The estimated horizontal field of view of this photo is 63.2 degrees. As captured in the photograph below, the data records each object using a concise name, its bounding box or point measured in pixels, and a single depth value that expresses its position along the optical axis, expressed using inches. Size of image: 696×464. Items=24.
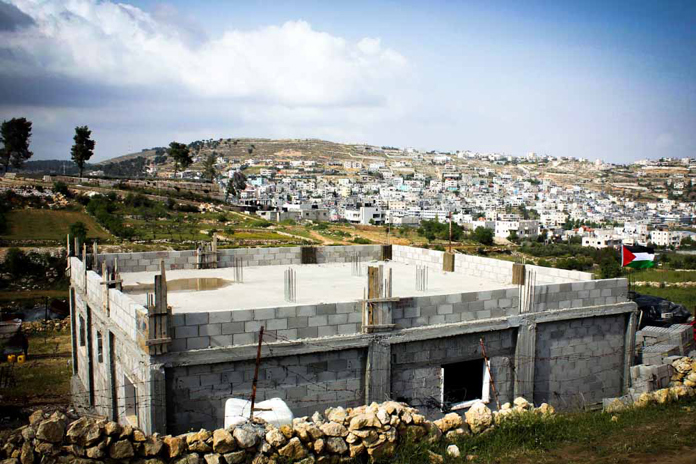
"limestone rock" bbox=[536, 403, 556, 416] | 434.0
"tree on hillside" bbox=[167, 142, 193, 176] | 4183.1
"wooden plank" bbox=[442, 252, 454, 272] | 809.6
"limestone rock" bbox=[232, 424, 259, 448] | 314.5
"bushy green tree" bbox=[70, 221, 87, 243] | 1903.1
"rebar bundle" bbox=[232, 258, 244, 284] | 699.0
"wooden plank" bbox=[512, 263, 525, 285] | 612.5
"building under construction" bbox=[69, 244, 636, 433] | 405.4
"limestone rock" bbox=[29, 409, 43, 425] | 295.5
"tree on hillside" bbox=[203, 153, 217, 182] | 4715.6
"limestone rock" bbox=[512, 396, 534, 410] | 441.7
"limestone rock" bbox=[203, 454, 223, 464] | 308.8
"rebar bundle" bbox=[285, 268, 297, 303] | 546.0
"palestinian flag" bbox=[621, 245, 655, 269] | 752.3
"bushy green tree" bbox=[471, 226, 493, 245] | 3814.0
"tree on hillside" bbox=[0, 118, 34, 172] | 3722.9
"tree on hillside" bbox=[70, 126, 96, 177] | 3722.9
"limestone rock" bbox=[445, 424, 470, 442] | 383.6
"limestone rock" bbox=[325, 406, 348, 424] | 349.1
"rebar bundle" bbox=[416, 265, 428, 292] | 653.5
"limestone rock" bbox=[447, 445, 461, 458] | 360.8
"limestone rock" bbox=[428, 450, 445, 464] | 349.1
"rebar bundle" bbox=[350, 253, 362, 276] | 790.7
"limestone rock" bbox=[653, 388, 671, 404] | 478.6
